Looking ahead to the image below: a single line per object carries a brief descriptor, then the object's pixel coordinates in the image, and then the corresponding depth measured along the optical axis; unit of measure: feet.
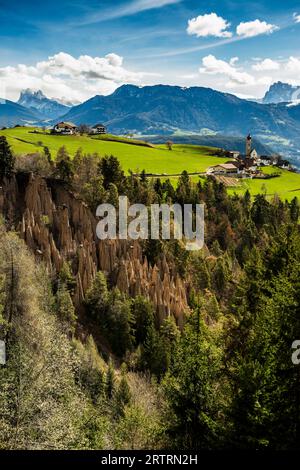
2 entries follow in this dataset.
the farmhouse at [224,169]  503.69
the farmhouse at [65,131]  636.48
